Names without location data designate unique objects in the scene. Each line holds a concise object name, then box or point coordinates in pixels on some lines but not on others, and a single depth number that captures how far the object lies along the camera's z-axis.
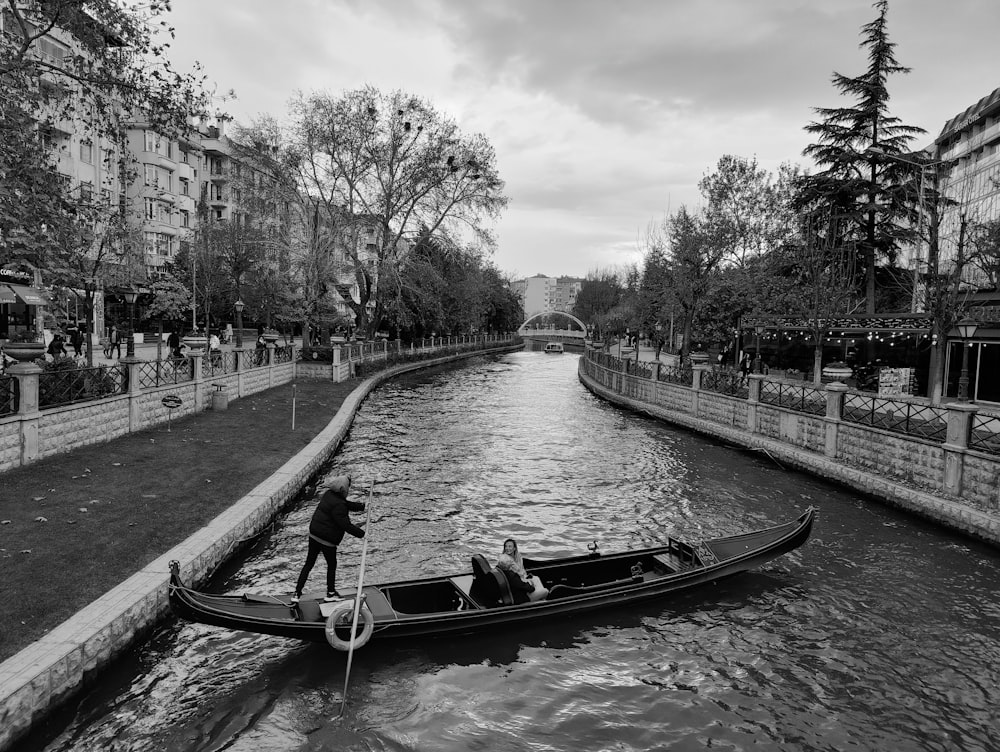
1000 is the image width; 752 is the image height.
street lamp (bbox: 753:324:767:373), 31.70
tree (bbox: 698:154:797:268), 32.75
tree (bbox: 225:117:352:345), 34.97
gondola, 7.19
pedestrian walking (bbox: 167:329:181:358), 25.86
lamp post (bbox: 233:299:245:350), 31.45
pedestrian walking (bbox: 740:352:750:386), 27.64
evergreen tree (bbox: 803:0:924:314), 31.09
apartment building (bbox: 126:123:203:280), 44.38
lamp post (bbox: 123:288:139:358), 36.14
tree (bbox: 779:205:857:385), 26.66
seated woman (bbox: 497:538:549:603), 8.45
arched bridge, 116.94
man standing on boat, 8.14
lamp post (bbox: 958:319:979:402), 19.72
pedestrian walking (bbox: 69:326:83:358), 23.69
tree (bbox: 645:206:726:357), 31.89
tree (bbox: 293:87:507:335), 34.84
